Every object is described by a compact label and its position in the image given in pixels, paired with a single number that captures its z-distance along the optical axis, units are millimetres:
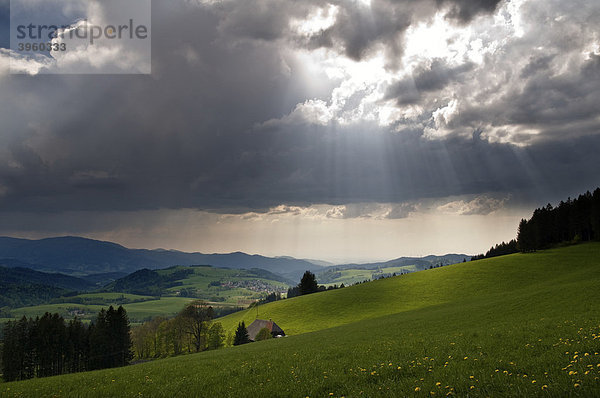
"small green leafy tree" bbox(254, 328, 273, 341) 84762
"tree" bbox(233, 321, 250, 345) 87200
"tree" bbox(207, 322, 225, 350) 95500
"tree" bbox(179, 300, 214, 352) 95688
